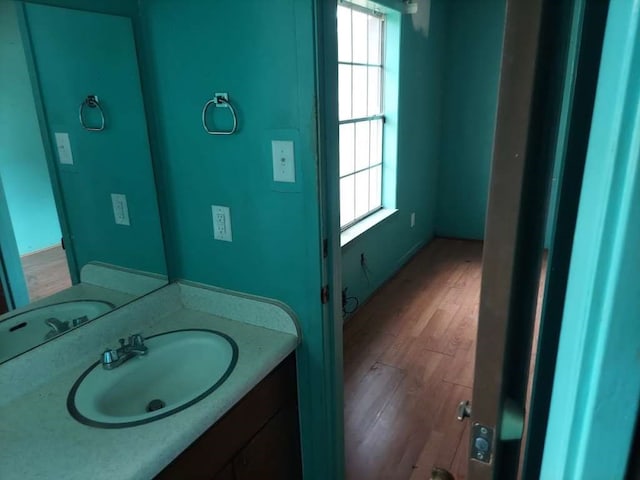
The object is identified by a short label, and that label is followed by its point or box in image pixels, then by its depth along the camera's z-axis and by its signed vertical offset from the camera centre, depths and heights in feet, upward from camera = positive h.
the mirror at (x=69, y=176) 3.84 -0.63
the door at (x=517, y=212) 1.33 -0.36
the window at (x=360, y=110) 9.63 -0.21
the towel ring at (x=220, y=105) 4.32 -0.04
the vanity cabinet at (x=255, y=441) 3.61 -2.96
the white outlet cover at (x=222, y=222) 4.74 -1.21
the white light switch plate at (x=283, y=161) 4.18 -0.52
